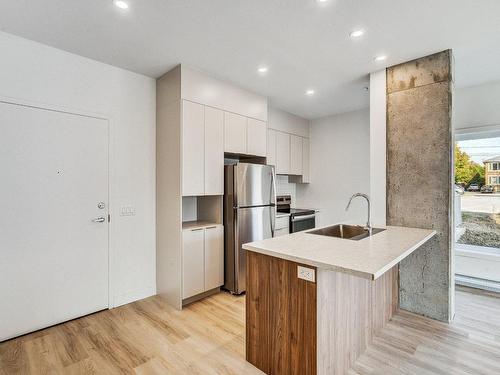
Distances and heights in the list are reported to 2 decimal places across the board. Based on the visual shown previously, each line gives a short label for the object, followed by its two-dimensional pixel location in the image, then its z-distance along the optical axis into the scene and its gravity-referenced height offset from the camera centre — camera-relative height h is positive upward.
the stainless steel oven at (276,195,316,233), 4.26 -0.48
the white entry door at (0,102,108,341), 2.26 -0.28
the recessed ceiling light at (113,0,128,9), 1.84 +1.31
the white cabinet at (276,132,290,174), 4.44 +0.59
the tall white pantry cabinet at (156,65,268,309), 2.86 +0.18
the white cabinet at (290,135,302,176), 4.71 +0.59
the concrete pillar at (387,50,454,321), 2.49 +0.15
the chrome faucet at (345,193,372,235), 2.48 -0.39
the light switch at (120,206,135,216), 2.93 -0.26
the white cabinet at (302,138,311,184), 5.00 +0.46
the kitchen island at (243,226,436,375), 1.56 -0.75
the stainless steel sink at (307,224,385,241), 2.46 -0.44
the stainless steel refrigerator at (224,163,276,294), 3.16 -0.33
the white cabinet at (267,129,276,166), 4.25 +0.66
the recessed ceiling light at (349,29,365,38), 2.20 +1.31
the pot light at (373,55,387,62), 2.61 +1.31
